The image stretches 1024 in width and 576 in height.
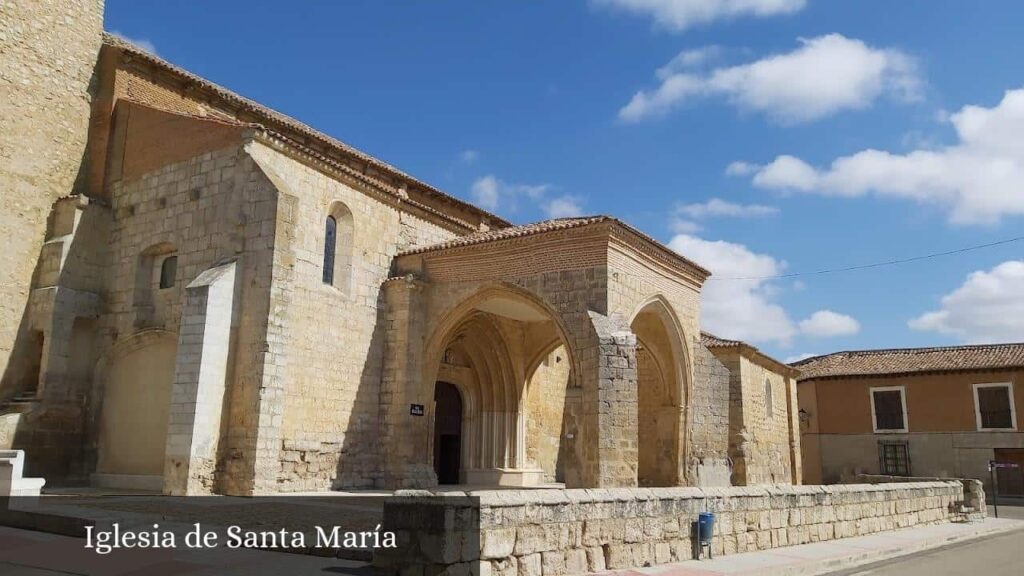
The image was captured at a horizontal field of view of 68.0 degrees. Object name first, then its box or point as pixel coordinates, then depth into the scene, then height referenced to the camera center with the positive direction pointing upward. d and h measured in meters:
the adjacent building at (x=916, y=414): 29.75 +2.02
